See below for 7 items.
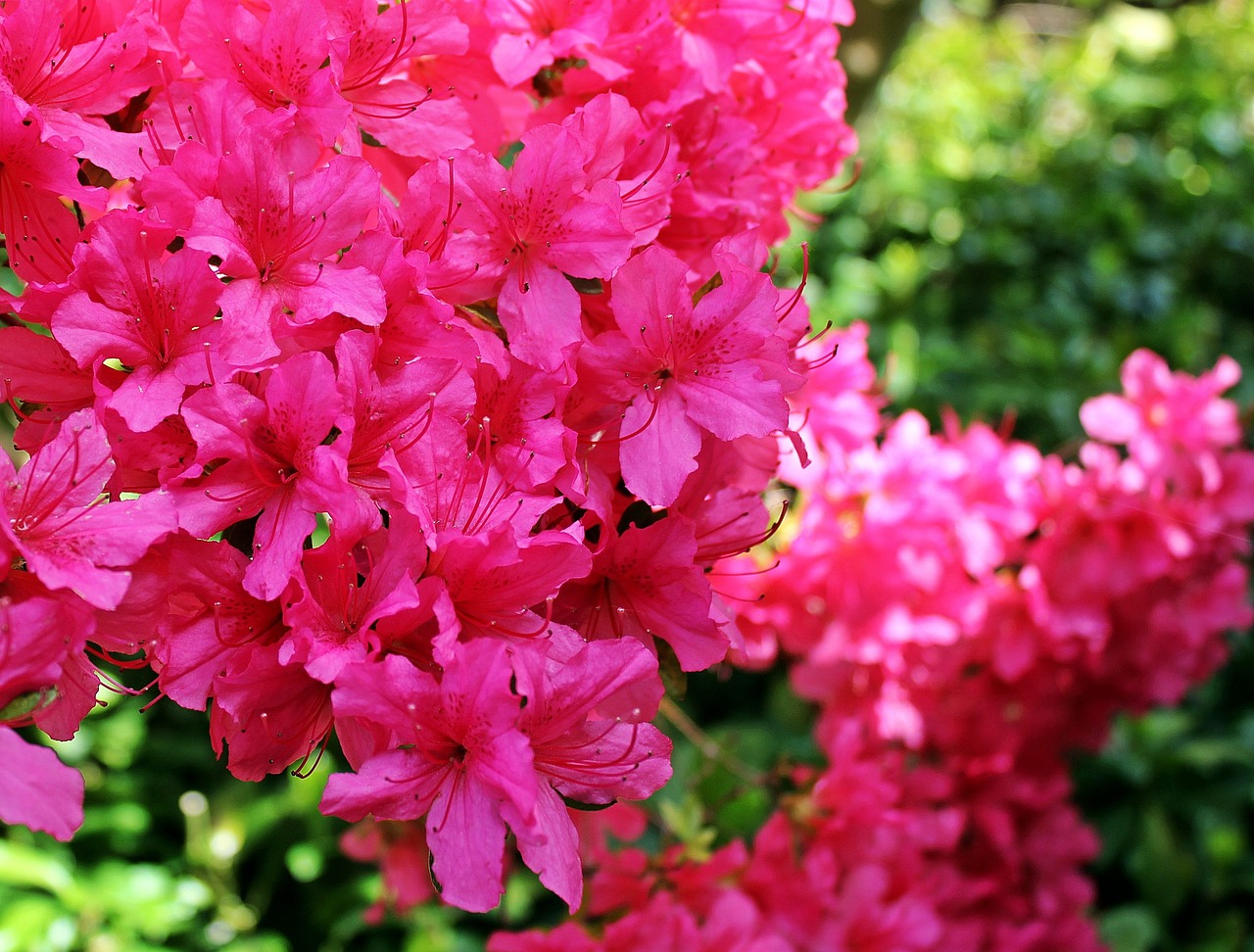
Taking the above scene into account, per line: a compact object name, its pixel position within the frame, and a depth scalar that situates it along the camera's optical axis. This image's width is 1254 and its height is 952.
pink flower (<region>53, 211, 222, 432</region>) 0.42
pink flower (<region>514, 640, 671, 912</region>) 0.42
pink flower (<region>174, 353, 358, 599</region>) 0.41
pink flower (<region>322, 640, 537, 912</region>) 0.40
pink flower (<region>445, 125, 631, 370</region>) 0.45
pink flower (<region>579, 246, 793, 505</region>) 0.45
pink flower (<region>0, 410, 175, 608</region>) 0.40
